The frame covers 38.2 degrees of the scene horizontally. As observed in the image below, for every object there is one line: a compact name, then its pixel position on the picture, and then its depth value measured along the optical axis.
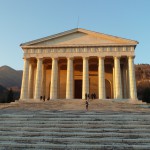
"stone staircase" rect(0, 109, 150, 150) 11.66
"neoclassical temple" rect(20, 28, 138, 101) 38.53
